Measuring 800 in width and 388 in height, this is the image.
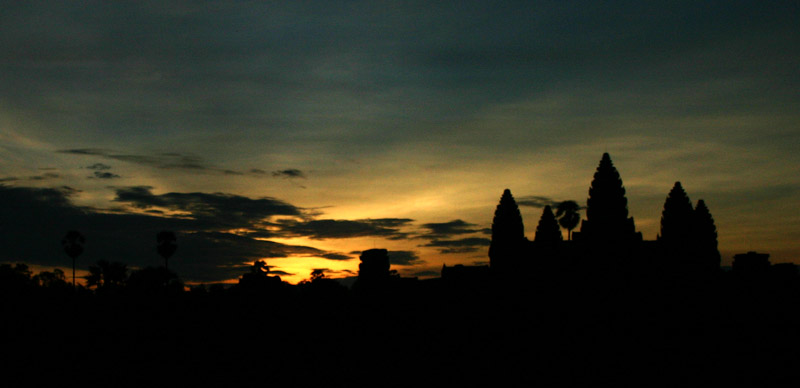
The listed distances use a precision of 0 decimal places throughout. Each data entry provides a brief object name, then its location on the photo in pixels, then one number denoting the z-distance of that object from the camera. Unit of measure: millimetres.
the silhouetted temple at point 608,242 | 89312
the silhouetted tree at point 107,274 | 123750
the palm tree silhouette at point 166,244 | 122375
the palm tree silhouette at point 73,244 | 133250
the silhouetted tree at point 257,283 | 89312
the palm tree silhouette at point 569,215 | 140375
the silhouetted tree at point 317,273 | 175800
